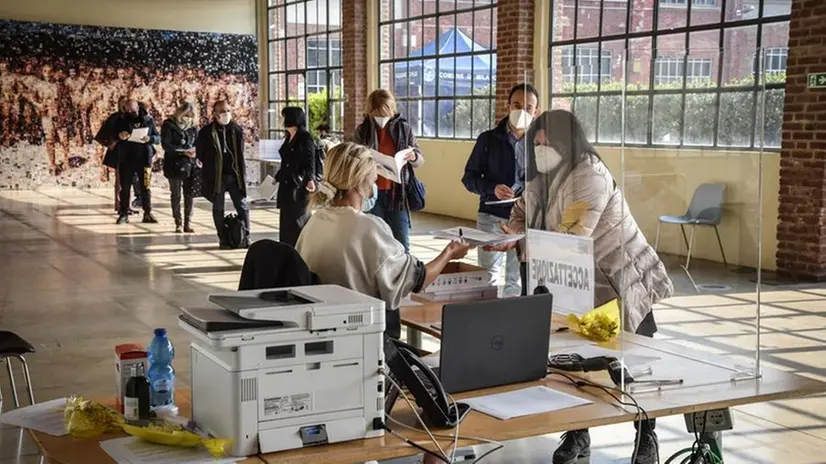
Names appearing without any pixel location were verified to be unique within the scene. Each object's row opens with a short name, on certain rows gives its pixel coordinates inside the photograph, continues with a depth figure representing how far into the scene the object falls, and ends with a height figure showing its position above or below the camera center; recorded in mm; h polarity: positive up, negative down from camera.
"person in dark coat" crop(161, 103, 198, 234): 10742 -326
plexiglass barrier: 3004 -277
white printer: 2158 -583
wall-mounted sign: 7785 +346
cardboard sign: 3293 -529
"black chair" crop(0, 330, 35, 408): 3890 -939
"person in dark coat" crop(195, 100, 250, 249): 9383 -340
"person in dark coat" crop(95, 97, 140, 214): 12312 -195
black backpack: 9984 -1164
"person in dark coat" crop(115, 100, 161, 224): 11891 -401
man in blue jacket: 5508 -310
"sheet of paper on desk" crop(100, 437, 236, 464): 2180 -787
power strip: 2832 -902
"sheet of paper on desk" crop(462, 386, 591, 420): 2518 -774
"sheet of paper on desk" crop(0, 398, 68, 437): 2445 -793
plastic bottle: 2588 -698
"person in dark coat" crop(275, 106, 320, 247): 7754 -448
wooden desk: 2233 -781
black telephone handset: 2426 -702
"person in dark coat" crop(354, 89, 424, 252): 6383 -142
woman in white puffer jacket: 3227 -334
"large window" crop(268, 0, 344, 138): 16266 +1127
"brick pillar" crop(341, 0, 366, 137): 14805 +1047
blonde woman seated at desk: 3193 -416
